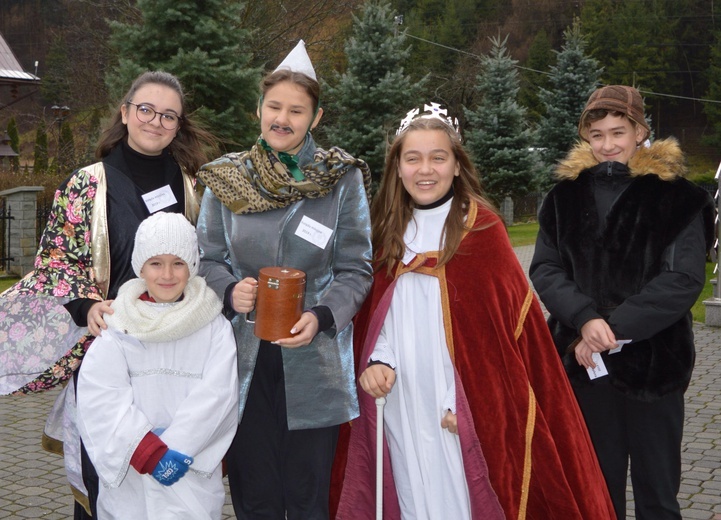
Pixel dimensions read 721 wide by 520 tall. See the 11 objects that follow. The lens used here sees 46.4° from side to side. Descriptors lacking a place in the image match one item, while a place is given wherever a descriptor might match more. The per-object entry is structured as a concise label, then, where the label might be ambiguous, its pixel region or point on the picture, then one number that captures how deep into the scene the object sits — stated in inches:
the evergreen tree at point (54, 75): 1323.8
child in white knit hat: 118.3
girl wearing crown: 126.4
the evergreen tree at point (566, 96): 1094.4
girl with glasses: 134.5
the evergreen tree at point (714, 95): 1955.0
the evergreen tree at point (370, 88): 753.0
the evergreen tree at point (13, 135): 1437.0
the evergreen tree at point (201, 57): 536.1
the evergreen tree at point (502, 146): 975.0
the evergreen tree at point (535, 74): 1823.3
